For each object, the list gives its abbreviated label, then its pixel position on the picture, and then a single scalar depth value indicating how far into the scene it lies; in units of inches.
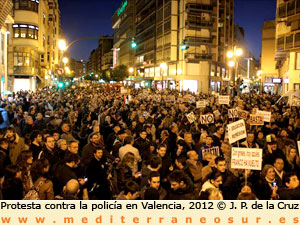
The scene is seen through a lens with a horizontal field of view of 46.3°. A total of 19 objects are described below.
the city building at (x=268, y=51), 3185.8
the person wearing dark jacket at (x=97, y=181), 244.5
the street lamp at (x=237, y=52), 1092.2
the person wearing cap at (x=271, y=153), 314.2
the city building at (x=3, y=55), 1325.0
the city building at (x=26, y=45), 2011.6
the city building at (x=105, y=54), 6515.8
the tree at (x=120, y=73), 3747.5
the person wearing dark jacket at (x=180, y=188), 201.8
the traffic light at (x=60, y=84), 861.8
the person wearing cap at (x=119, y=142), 337.7
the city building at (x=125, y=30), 3828.7
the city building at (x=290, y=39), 1536.7
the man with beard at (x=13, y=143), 320.2
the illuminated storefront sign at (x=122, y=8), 4195.4
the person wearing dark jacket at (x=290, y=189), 214.1
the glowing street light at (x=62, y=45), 874.9
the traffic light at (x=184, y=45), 927.0
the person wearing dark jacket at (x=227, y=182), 234.2
